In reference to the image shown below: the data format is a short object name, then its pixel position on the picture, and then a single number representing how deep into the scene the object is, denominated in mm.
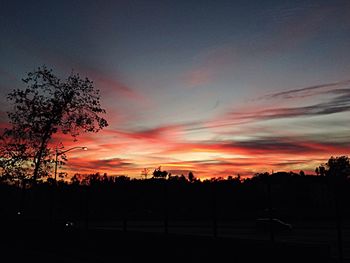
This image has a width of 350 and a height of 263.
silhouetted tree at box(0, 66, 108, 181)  22031
